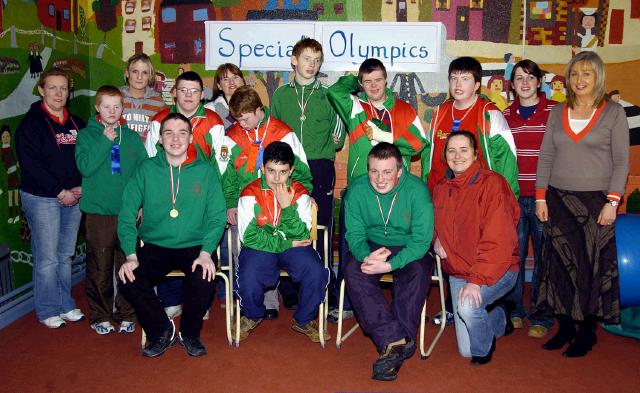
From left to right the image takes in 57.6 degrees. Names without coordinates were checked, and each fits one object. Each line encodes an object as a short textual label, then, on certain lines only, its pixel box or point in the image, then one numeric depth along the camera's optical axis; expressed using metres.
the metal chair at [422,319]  3.24
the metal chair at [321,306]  3.37
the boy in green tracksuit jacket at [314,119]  3.79
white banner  4.76
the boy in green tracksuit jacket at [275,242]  3.34
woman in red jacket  3.12
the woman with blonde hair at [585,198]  3.18
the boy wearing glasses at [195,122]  3.69
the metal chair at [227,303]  3.32
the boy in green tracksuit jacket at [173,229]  3.25
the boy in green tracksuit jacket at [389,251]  3.10
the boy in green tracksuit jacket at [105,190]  3.48
